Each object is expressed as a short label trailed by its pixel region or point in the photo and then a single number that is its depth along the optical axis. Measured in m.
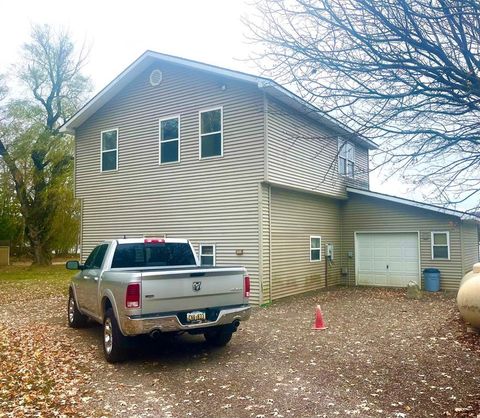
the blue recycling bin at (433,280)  15.80
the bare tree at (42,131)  27.12
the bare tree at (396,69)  4.45
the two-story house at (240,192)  13.04
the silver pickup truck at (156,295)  6.27
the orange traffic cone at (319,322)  9.32
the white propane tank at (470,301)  8.46
